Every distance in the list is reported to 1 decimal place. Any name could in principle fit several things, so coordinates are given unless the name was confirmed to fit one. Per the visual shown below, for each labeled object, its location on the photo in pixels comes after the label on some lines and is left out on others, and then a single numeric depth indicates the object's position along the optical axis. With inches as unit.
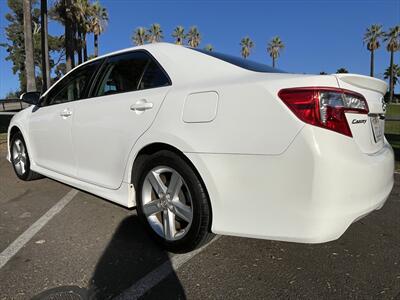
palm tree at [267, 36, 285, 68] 2564.0
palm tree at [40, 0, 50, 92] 615.3
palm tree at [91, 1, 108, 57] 1464.1
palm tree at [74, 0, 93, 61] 898.1
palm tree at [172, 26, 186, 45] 2113.7
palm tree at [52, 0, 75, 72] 796.0
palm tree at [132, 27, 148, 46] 1993.1
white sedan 85.8
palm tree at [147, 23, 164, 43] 2002.1
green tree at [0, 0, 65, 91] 1988.3
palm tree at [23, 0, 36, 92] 524.7
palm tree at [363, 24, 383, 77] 2258.9
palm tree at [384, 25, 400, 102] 2329.0
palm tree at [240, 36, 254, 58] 2488.9
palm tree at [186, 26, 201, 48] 2138.3
